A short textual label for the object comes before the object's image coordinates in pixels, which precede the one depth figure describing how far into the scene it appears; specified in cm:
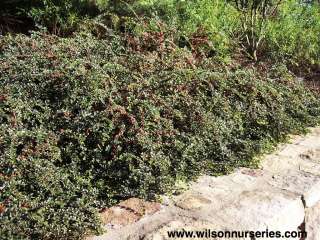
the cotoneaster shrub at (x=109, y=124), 273
